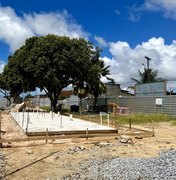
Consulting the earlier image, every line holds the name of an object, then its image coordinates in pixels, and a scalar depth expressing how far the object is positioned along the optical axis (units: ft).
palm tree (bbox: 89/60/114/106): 61.64
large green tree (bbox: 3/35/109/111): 56.84
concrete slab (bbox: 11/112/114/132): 28.90
